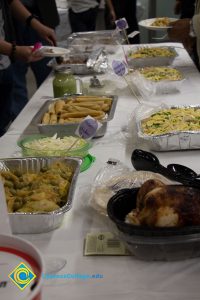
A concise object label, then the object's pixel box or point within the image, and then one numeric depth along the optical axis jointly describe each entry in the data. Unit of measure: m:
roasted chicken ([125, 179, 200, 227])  0.66
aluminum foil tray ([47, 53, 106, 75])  2.00
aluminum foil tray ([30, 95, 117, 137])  1.25
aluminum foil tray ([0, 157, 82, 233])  0.77
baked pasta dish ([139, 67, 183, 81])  1.68
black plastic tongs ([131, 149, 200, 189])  0.88
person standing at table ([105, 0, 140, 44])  3.74
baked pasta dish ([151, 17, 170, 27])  2.47
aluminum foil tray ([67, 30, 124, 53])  2.41
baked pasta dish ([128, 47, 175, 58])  2.03
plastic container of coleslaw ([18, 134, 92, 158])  1.08
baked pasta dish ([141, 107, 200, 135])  1.16
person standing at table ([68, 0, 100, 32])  3.35
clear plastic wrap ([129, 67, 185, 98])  1.62
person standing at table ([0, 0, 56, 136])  1.91
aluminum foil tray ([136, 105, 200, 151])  1.10
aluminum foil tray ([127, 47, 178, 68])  1.99
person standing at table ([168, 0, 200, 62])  2.15
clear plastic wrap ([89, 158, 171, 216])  0.86
